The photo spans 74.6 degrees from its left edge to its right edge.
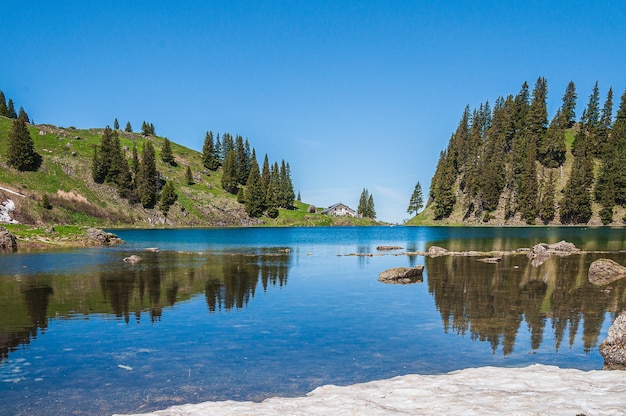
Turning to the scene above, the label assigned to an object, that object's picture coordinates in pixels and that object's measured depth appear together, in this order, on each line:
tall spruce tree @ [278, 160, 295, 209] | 198.00
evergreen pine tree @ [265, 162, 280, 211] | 181.38
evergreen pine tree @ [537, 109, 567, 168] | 167.38
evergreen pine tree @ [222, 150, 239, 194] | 186.12
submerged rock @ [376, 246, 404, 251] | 67.25
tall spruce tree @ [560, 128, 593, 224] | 152.38
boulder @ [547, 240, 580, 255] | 55.10
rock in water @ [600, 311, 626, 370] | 14.55
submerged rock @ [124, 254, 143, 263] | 47.36
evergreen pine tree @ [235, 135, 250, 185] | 196.62
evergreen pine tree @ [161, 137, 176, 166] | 191.50
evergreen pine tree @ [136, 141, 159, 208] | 146.88
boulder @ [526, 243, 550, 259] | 50.60
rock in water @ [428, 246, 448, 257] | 56.38
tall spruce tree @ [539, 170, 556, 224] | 156.62
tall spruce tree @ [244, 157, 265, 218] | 173.12
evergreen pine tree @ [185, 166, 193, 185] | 178.57
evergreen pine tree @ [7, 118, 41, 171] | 125.25
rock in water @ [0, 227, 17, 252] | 62.87
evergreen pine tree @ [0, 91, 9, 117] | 191.46
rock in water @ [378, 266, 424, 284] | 34.62
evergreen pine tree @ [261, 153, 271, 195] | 188.50
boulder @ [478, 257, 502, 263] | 46.17
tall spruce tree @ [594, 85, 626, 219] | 148.88
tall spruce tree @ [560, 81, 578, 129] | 192.62
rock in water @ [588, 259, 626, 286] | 32.42
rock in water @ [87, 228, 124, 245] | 75.44
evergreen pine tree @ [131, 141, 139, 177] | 153.91
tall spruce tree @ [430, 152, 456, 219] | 187.25
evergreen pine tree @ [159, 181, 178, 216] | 149.62
